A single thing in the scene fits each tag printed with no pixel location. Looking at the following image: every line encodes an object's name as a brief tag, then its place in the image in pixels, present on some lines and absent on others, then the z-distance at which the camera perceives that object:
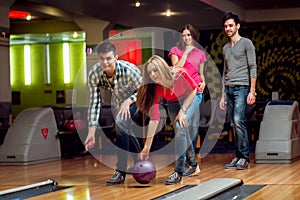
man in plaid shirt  5.50
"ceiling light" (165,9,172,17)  12.68
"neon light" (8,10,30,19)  13.82
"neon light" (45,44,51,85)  18.38
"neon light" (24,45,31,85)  18.47
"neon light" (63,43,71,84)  18.17
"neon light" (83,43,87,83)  15.56
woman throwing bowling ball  5.45
